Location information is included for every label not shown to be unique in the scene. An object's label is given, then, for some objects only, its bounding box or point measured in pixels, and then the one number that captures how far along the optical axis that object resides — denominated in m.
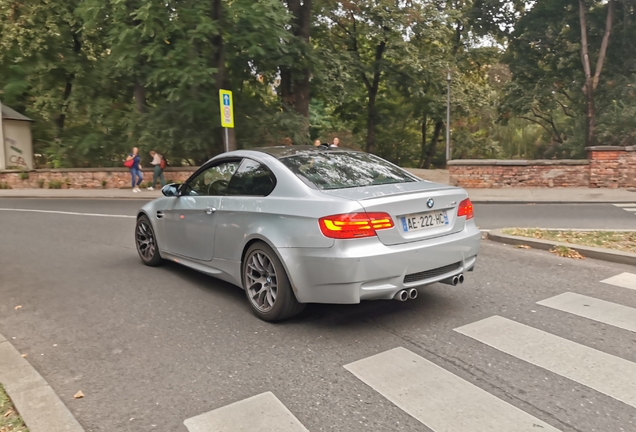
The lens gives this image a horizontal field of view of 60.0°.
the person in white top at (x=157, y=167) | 20.67
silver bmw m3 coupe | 4.23
